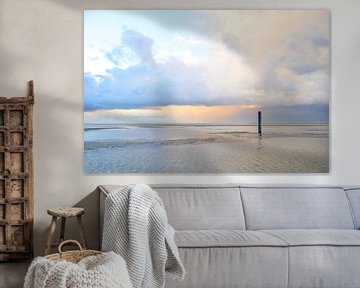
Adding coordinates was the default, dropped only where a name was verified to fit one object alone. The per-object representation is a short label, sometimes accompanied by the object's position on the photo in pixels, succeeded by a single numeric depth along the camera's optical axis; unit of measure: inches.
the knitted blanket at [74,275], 95.4
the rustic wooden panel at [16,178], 161.8
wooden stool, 148.9
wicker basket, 117.3
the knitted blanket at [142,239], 122.3
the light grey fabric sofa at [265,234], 132.3
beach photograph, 167.0
